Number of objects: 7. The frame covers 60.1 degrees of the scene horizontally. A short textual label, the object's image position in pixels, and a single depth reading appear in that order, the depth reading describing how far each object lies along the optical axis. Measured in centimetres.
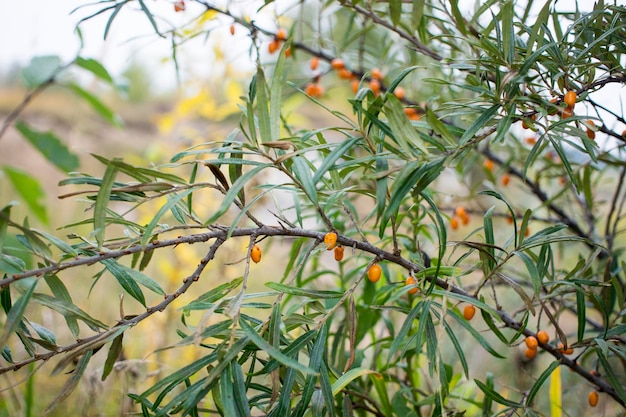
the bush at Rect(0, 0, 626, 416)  39
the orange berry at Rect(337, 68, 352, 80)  85
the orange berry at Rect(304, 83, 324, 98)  84
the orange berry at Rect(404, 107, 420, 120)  78
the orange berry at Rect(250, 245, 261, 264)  42
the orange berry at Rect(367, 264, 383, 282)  46
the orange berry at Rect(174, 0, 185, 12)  58
